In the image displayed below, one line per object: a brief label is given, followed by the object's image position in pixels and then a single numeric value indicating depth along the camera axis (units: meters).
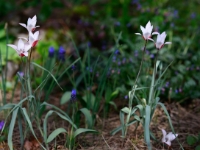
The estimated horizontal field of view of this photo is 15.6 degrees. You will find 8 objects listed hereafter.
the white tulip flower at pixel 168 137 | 1.96
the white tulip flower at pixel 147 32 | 1.88
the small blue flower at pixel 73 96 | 1.97
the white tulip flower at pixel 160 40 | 1.88
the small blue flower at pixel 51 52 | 2.27
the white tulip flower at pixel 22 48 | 1.86
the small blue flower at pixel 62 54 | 2.20
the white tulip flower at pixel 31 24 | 1.89
